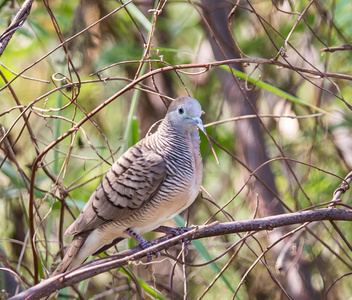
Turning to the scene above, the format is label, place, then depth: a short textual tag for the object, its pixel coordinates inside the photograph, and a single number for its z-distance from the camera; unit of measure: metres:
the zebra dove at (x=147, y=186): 5.75
